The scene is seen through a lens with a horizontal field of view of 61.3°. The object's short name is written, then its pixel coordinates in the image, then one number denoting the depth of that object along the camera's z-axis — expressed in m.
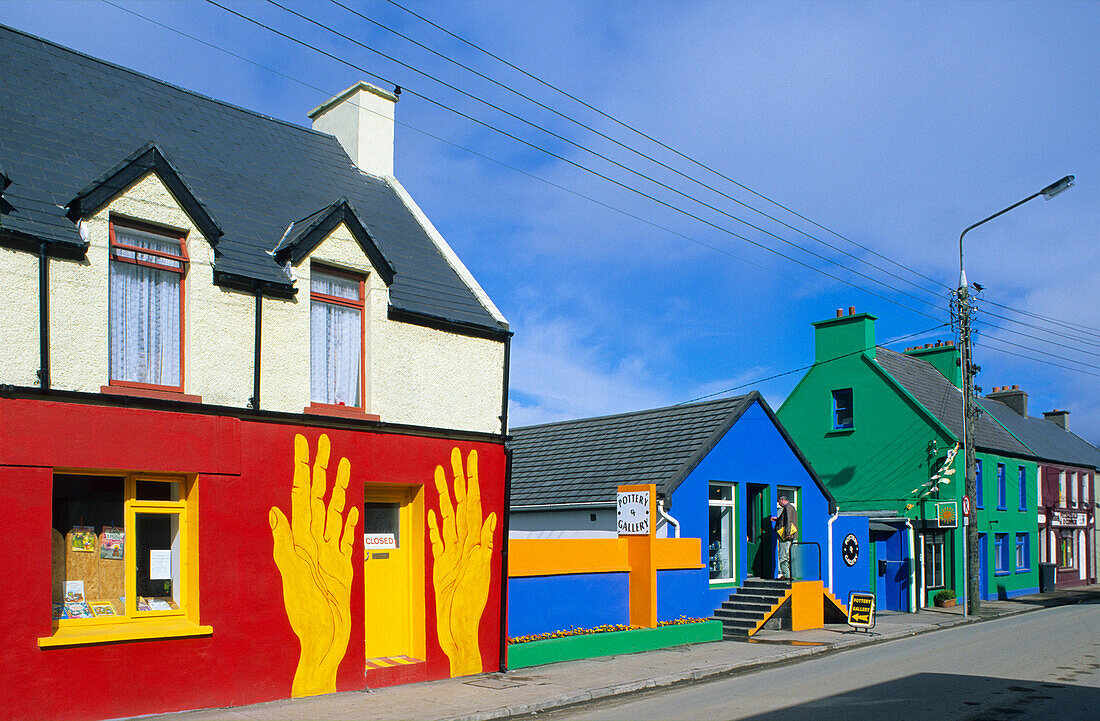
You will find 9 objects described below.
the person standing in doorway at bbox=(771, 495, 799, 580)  20.69
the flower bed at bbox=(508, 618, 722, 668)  14.41
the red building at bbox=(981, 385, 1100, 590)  40.31
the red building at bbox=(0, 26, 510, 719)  9.80
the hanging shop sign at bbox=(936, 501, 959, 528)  26.16
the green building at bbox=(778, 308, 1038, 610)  30.95
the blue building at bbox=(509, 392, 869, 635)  19.23
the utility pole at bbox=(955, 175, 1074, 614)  25.77
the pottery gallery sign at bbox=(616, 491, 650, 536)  17.06
